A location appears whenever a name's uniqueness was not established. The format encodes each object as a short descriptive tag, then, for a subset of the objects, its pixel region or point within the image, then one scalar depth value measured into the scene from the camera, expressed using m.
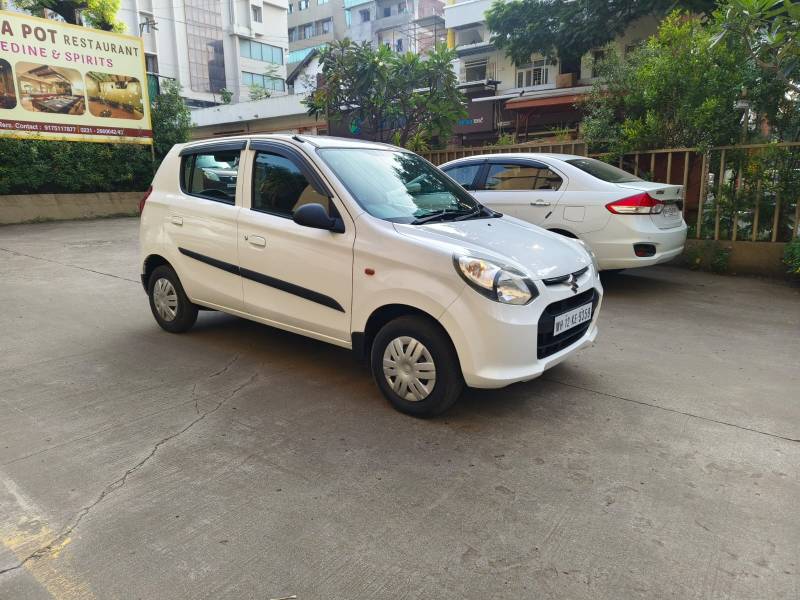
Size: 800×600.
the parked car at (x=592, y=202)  6.43
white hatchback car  3.32
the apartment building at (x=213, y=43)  47.69
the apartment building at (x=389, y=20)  48.00
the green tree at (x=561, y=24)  19.94
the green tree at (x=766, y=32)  6.51
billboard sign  14.67
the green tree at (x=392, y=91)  11.63
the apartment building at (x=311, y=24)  54.03
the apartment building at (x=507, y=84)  21.11
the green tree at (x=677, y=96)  7.83
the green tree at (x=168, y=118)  18.38
